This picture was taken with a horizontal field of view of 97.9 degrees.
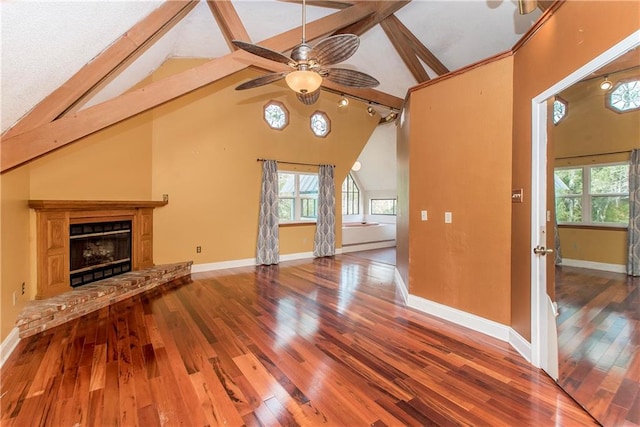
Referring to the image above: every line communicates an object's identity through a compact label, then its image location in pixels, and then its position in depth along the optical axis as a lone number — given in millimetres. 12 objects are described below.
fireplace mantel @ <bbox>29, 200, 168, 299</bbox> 3260
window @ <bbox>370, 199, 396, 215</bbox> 10516
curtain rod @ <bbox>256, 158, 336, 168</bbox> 5945
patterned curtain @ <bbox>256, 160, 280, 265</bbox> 5965
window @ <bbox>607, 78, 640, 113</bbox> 3031
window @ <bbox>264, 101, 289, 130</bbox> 5961
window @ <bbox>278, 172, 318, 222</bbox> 6836
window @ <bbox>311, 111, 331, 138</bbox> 6594
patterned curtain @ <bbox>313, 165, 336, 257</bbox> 6785
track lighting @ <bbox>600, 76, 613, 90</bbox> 2919
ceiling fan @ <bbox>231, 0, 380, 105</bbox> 2348
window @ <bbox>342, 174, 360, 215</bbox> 11414
